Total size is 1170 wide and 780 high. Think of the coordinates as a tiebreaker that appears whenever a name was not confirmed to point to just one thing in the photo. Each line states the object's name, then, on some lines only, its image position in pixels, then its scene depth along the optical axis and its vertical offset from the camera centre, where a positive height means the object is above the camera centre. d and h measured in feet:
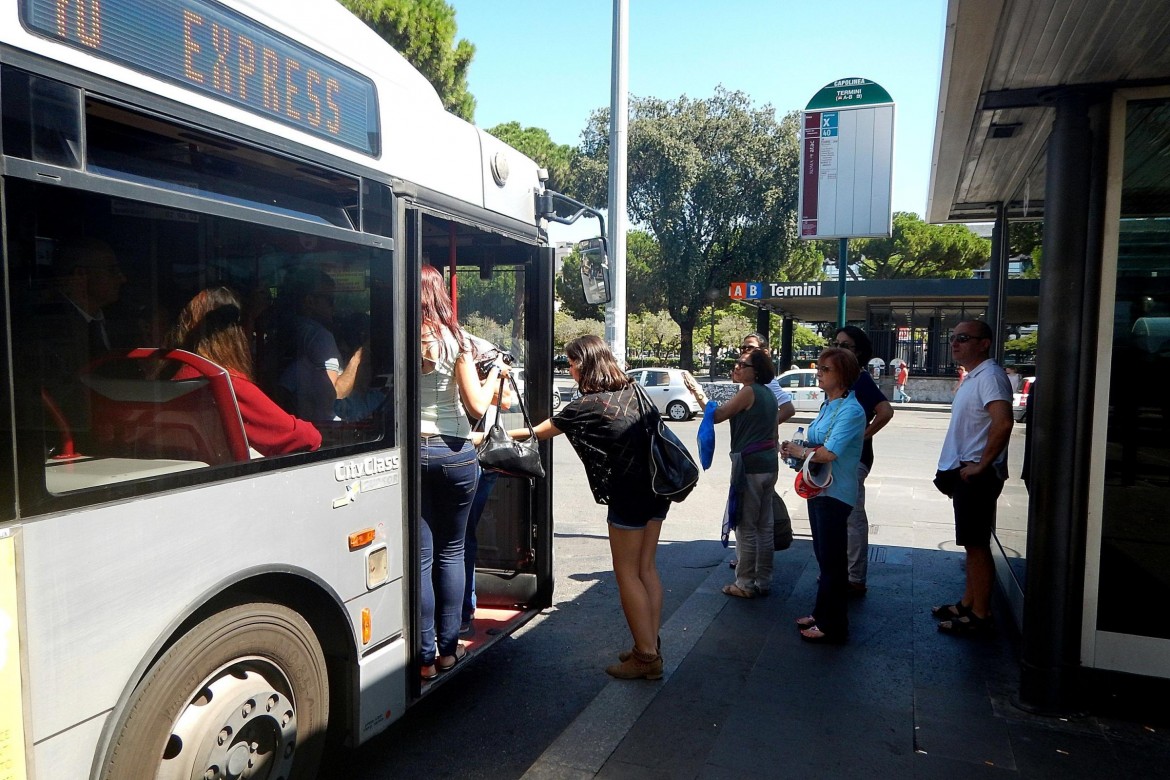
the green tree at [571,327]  131.13 +1.34
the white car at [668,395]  67.72 -4.93
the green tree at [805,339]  208.54 -0.62
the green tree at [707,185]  112.88 +21.04
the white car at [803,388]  70.74 -4.51
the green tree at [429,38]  52.80 +20.03
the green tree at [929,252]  177.47 +18.96
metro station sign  91.66 +5.20
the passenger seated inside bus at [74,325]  6.54 +0.04
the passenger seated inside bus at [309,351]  9.32 -0.22
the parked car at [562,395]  70.13 -5.74
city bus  6.31 -0.53
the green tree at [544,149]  97.04 +23.69
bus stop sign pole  23.84 +1.82
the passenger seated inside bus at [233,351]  8.36 -0.20
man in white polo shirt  14.85 -2.24
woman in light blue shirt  15.08 -2.76
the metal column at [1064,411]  11.82 -1.06
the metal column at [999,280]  21.85 +1.56
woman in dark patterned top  12.83 -2.06
